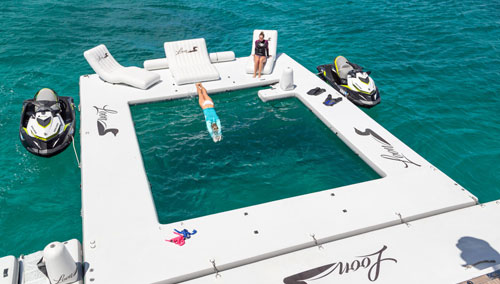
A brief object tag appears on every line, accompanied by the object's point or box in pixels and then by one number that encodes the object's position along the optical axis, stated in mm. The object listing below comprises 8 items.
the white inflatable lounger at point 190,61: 14391
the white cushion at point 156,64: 15203
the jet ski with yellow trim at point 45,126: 10367
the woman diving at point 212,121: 10680
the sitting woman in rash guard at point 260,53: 14219
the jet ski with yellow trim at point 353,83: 13164
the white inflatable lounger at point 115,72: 13711
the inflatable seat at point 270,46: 15289
